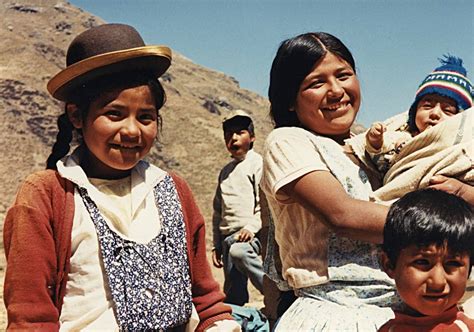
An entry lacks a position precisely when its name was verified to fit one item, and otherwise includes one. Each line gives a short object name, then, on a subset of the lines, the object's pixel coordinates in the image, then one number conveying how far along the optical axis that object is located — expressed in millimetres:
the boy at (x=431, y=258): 1807
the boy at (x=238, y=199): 6301
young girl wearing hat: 1951
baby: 2586
